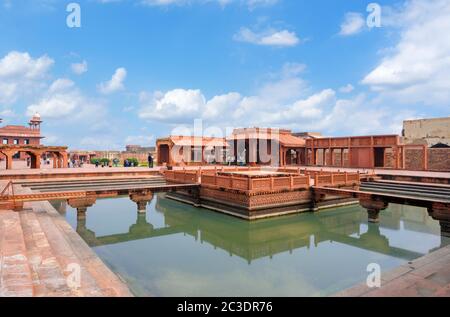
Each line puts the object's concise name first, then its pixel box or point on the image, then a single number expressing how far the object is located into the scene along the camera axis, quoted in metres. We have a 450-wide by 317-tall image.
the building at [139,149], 51.48
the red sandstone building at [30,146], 26.62
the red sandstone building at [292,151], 28.43
